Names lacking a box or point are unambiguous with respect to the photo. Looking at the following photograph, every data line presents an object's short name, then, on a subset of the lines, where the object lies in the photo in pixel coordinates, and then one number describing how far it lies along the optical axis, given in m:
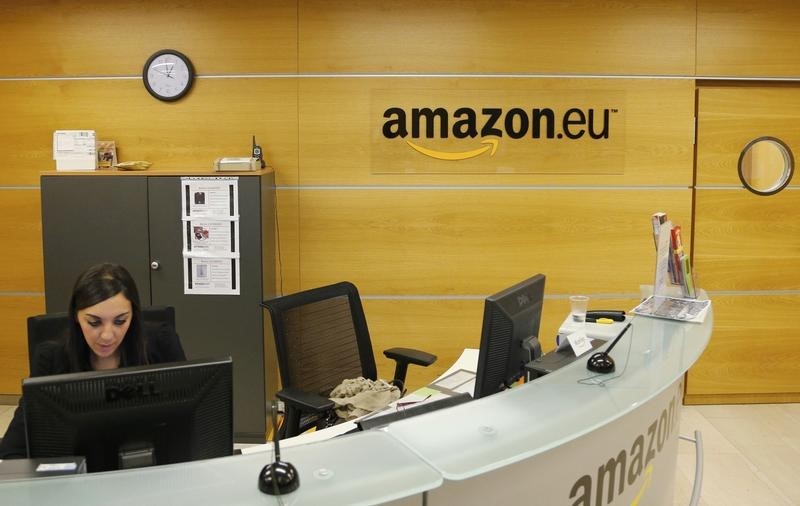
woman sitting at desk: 2.47
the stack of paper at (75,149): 4.52
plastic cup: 3.27
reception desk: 1.38
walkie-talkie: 4.58
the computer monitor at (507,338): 2.42
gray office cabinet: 4.33
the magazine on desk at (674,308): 2.98
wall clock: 4.65
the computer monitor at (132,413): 1.60
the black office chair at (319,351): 3.16
